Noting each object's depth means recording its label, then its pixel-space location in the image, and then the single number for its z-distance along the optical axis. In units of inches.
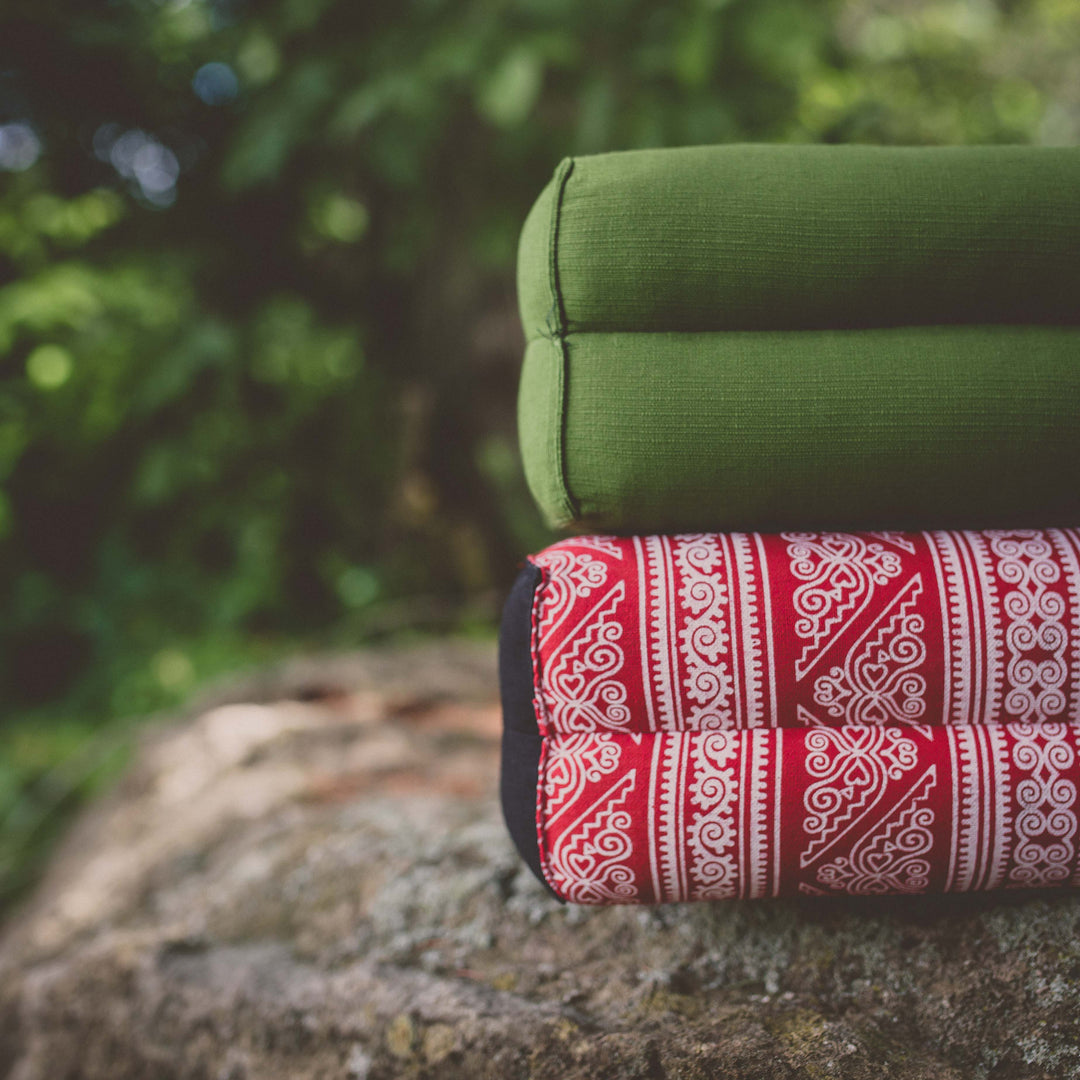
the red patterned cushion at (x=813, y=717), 17.2
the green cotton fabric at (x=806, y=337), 17.3
